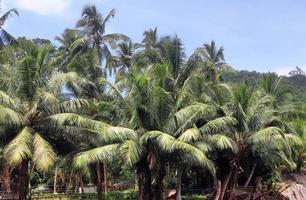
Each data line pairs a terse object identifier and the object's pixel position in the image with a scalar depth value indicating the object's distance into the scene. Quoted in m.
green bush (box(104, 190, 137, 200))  25.38
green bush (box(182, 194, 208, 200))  25.50
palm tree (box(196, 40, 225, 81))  38.28
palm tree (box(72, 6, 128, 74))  35.53
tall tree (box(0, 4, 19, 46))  28.59
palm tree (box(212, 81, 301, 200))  23.35
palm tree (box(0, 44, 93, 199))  17.69
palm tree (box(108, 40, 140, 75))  39.83
